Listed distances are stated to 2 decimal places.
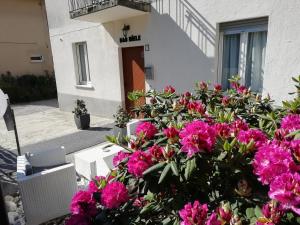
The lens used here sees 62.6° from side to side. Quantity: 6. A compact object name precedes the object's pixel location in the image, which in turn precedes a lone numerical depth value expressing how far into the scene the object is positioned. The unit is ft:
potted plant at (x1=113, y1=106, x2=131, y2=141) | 20.64
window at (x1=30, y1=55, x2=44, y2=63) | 55.26
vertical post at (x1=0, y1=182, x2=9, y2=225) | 2.85
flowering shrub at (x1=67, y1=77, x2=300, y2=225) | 3.80
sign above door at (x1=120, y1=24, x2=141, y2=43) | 23.48
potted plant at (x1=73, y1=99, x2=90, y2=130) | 26.21
